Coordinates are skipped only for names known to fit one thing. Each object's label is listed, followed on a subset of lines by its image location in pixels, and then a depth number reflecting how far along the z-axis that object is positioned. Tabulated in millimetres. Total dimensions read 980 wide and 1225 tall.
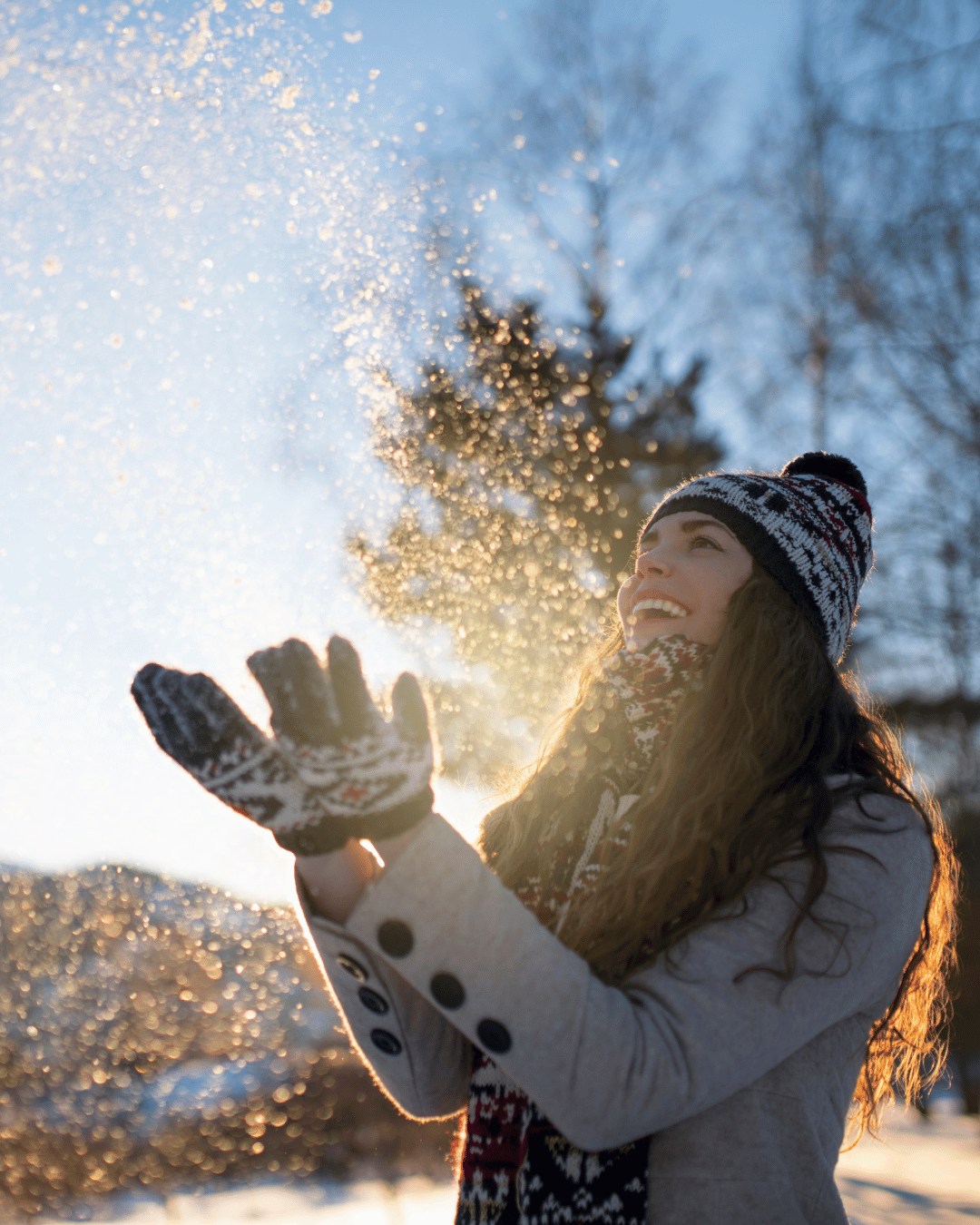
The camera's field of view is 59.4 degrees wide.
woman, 838
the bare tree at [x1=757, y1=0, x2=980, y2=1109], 5258
